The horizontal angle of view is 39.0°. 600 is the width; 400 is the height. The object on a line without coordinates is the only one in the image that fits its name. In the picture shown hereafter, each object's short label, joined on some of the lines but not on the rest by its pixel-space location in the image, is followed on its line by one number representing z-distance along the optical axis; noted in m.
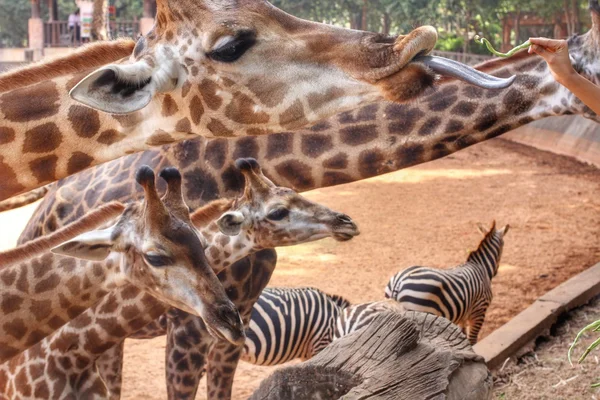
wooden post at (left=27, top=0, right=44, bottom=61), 29.48
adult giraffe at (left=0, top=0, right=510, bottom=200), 3.19
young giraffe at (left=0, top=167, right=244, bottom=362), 3.45
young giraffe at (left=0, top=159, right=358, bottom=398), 4.11
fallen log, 3.34
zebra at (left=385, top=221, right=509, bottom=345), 6.92
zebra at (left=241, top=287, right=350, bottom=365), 6.46
